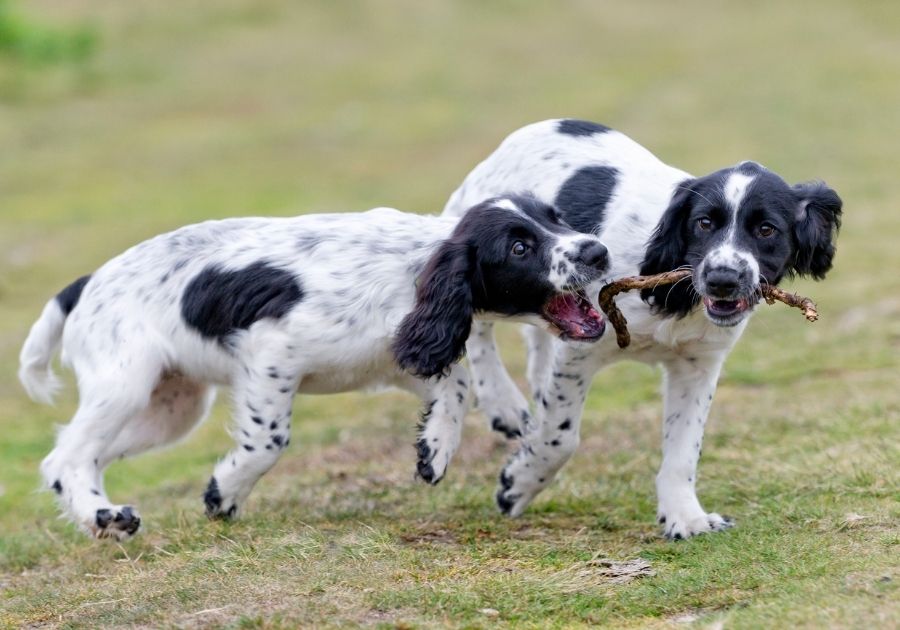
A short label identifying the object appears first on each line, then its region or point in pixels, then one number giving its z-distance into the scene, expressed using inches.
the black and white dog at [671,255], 465.1
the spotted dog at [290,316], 485.4
